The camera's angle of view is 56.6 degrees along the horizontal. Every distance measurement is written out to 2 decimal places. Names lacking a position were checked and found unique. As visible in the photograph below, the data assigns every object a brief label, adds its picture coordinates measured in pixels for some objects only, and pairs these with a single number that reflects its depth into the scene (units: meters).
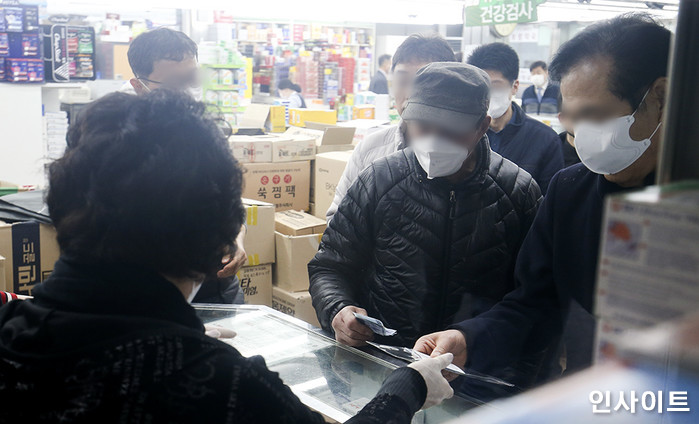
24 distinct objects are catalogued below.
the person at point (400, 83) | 2.95
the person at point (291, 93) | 10.29
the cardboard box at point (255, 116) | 6.95
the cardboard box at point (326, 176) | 4.42
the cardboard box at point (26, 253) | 3.18
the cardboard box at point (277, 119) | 6.91
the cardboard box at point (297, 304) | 3.86
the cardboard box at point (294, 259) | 3.93
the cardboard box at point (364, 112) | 8.94
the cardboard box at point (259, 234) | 3.89
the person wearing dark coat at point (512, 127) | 3.25
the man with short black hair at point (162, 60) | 2.96
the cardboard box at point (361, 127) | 5.47
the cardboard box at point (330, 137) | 5.02
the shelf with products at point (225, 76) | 7.97
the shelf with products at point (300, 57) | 12.52
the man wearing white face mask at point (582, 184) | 1.54
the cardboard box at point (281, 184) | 4.54
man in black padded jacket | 2.01
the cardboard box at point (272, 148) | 4.49
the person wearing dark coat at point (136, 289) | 0.96
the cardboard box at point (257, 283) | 3.91
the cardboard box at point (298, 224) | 4.01
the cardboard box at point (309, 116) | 7.36
